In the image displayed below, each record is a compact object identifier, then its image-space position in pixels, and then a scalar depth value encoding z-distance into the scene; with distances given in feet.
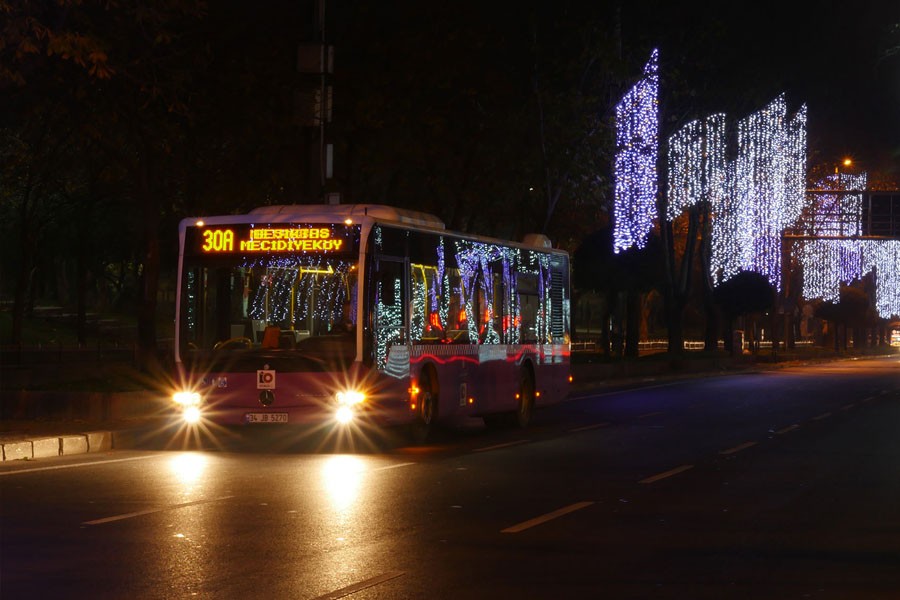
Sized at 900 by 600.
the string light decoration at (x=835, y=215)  233.14
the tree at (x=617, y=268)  184.85
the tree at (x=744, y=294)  237.66
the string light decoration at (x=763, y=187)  191.42
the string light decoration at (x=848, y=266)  281.33
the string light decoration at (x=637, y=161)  145.69
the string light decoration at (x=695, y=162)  175.83
